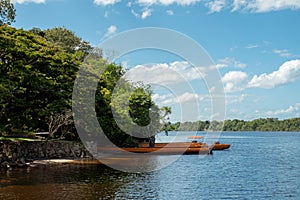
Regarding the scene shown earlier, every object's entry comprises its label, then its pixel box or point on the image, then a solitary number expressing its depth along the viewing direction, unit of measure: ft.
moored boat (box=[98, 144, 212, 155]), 131.34
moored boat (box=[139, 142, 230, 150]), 143.23
